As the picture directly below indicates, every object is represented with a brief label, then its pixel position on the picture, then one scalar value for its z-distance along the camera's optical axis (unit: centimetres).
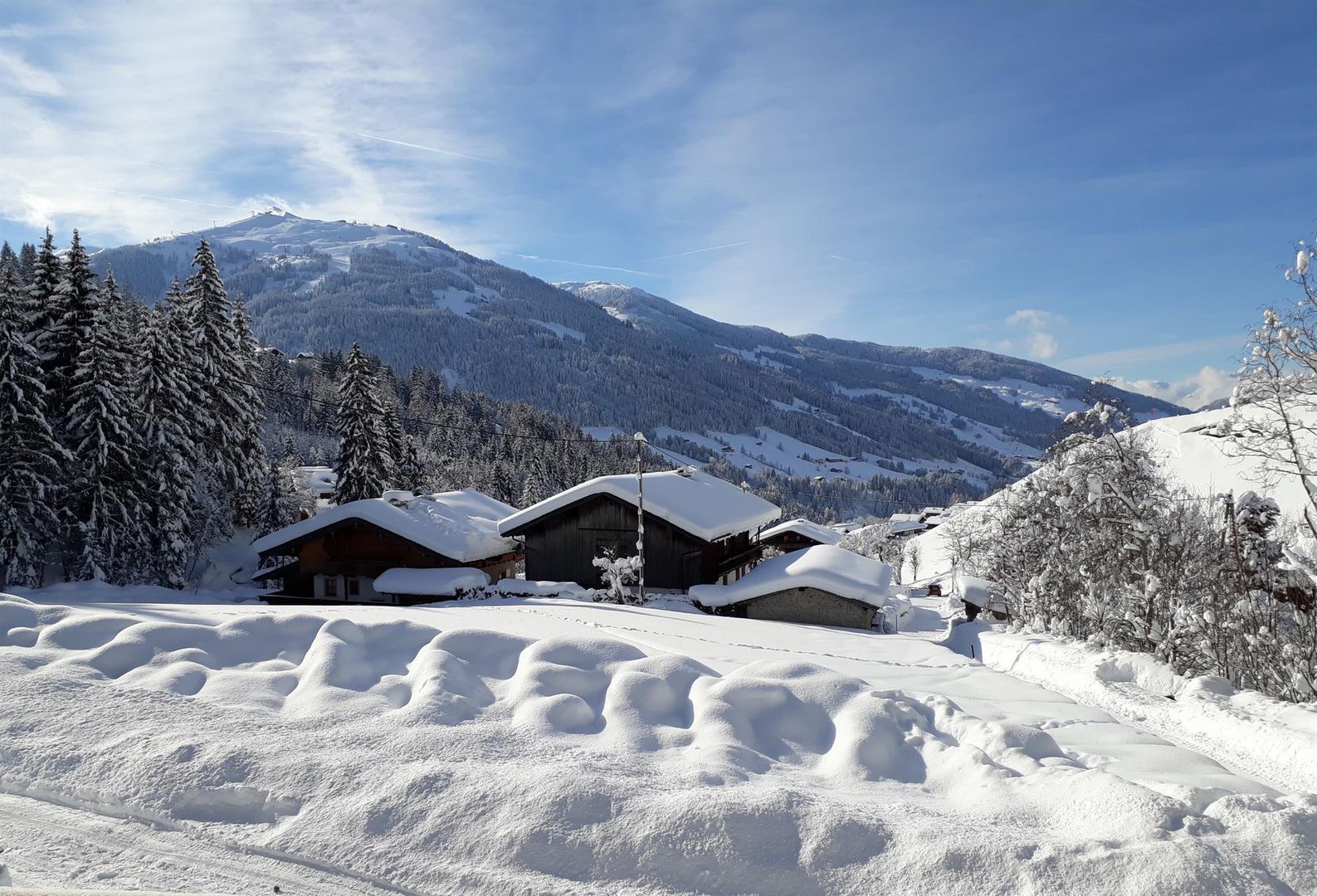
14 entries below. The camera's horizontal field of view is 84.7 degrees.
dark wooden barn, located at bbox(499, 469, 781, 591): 3005
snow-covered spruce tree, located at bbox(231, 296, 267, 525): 3822
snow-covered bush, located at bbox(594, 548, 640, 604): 2717
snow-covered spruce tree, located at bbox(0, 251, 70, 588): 2538
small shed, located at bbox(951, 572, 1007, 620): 3253
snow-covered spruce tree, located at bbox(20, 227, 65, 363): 2798
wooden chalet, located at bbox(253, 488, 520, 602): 3170
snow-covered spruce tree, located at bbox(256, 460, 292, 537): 4143
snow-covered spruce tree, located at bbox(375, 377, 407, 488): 4319
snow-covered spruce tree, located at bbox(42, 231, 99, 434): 2819
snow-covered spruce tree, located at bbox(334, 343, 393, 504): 4194
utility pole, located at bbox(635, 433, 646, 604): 2720
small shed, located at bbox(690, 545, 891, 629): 2891
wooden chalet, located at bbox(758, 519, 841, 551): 6831
